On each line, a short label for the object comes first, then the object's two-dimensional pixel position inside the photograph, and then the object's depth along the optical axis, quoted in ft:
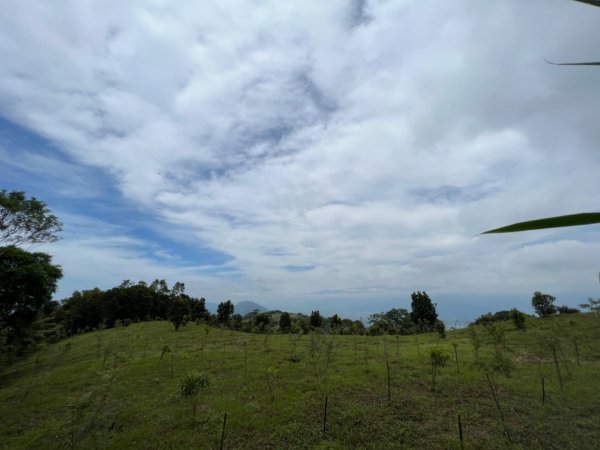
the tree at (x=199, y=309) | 119.74
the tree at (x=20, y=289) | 78.84
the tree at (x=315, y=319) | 101.82
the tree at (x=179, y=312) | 101.75
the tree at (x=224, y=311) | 116.26
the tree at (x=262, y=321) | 104.68
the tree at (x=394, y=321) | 96.74
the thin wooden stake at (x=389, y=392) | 37.99
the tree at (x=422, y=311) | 103.09
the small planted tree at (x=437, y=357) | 41.32
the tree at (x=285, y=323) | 101.60
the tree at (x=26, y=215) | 68.85
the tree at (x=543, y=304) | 83.32
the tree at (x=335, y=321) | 96.78
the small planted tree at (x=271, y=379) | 41.16
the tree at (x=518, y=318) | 74.02
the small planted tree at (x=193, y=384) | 36.29
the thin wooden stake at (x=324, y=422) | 31.76
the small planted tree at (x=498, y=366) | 34.45
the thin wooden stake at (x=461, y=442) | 26.25
